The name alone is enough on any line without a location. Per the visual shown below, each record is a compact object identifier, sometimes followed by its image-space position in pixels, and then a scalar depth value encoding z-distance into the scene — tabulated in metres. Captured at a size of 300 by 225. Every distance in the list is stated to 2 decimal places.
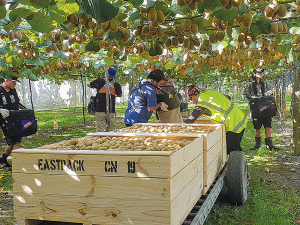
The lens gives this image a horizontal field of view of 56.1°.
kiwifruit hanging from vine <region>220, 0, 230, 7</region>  1.54
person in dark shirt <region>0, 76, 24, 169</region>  5.26
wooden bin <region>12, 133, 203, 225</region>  1.71
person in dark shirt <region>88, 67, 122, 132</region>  6.31
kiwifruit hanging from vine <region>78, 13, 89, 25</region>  1.95
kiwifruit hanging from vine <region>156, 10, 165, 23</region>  1.99
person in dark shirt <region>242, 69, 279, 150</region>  6.68
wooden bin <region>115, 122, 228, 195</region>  2.59
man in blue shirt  4.47
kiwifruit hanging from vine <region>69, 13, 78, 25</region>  1.84
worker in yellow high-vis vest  3.88
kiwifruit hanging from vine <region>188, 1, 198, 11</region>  1.58
